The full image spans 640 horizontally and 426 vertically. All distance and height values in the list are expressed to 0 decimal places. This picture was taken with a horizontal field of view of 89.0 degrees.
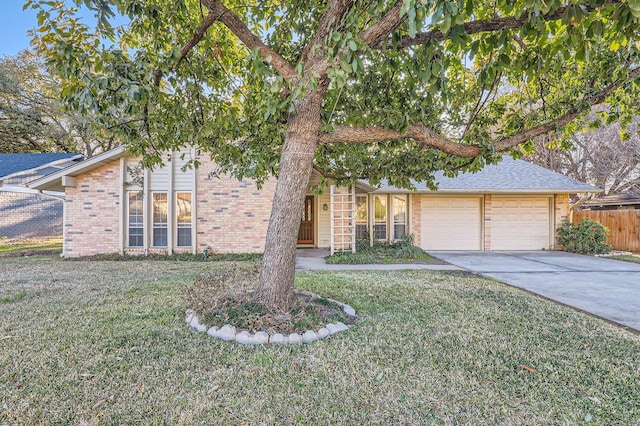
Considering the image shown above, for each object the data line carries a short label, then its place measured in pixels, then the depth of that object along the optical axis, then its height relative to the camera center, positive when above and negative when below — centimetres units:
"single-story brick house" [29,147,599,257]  1027 +51
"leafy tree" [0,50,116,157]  1673 +579
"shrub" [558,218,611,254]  1095 -64
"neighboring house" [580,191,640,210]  1618 +90
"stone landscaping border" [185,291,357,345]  343 -125
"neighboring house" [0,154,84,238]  1246 +91
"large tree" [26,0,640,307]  301 +165
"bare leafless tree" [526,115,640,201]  1542 +312
